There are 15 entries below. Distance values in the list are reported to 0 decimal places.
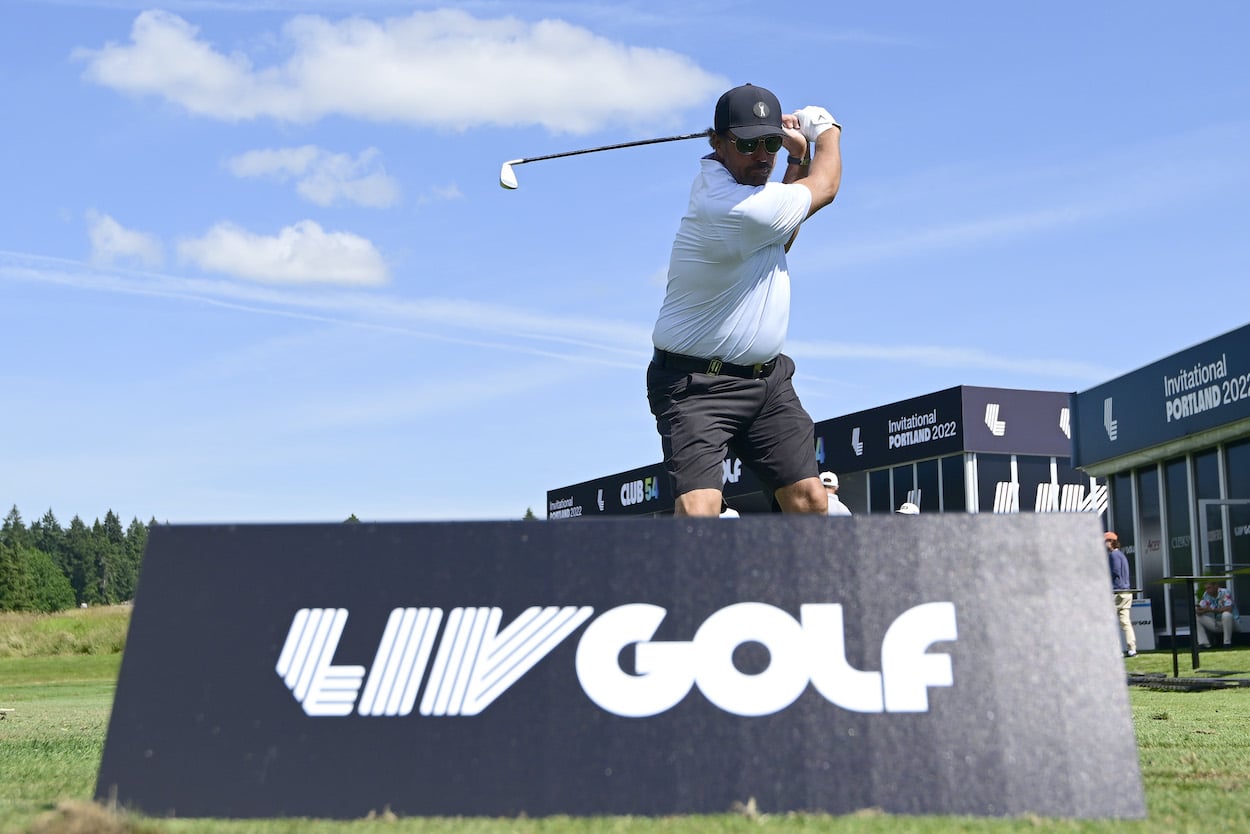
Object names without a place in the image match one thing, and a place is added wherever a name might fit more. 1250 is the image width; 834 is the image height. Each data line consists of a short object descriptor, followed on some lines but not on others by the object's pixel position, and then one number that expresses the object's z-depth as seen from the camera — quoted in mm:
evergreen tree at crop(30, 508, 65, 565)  185000
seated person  20391
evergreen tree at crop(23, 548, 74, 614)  139450
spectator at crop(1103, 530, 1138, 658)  17391
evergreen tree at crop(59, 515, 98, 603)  175750
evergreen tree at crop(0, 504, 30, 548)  175625
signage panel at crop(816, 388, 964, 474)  29109
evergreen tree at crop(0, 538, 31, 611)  110562
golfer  4609
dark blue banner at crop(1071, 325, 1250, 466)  19812
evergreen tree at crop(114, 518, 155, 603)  172400
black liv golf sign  3172
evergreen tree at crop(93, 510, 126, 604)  172062
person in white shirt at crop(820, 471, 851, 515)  12595
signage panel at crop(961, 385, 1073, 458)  28625
